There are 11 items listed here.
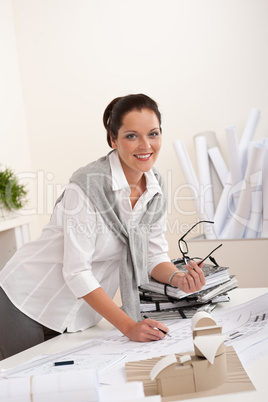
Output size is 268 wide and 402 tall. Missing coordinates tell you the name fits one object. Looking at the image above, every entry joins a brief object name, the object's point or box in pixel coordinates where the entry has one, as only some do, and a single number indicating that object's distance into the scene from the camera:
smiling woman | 1.59
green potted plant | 3.37
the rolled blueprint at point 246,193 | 3.00
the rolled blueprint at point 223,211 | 3.25
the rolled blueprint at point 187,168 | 3.39
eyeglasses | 1.75
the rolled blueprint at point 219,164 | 3.41
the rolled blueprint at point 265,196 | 3.04
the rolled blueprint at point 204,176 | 3.36
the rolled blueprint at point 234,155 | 3.12
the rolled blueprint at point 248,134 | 3.25
